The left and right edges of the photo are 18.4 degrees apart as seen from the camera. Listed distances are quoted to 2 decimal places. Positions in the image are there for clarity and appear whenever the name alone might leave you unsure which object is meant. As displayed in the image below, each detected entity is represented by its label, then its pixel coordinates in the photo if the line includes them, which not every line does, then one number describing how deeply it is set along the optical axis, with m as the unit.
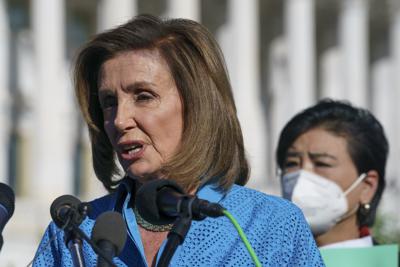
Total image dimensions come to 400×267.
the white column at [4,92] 41.62
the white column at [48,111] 39.47
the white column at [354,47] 53.22
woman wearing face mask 7.29
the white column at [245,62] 47.09
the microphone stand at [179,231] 4.36
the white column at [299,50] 49.19
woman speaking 5.03
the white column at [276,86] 53.78
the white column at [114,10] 42.56
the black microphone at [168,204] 4.36
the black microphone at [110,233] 4.41
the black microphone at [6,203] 4.71
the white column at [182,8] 44.41
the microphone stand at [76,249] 4.47
